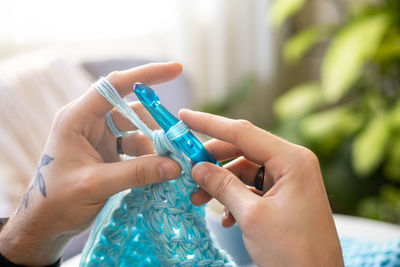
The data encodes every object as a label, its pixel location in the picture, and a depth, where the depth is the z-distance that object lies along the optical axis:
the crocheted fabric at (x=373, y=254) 0.63
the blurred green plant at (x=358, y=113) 1.79
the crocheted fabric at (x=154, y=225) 0.55
